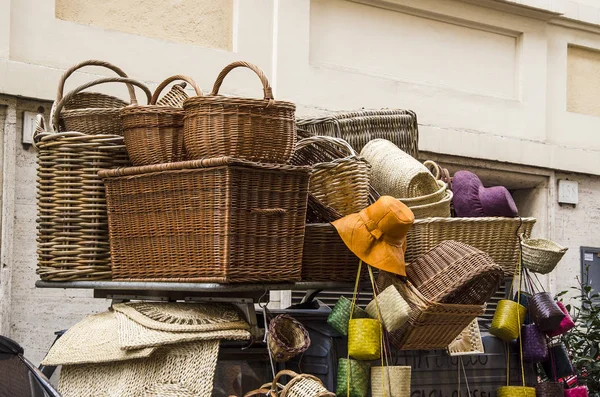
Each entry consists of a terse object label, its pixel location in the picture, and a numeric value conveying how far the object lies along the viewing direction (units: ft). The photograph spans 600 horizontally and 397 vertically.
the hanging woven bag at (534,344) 13.96
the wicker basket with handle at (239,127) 11.46
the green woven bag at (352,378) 11.89
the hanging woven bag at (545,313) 13.75
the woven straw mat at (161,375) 11.30
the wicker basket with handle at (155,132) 12.12
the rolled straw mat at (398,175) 13.98
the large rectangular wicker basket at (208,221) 11.32
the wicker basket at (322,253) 12.88
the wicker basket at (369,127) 15.42
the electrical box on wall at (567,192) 28.63
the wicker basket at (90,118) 12.84
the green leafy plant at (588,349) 20.47
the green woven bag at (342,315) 12.16
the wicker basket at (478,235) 13.20
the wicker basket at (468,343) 13.30
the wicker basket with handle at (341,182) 13.11
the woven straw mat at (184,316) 11.60
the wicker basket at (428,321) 12.13
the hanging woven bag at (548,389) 13.96
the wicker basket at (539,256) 13.94
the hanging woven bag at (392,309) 11.80
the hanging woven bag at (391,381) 11.89
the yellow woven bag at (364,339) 11.79
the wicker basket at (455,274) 12.08
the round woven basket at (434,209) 13.82
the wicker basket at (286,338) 11.44
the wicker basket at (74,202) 12.57
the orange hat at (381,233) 11.82
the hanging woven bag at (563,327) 13.89
